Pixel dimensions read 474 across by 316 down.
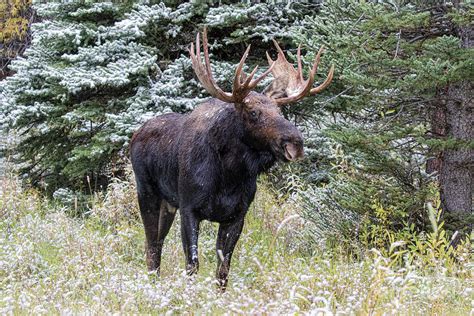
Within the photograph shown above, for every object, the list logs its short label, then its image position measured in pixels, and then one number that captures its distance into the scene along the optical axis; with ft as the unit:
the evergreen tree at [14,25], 110.01
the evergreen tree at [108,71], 64.39
